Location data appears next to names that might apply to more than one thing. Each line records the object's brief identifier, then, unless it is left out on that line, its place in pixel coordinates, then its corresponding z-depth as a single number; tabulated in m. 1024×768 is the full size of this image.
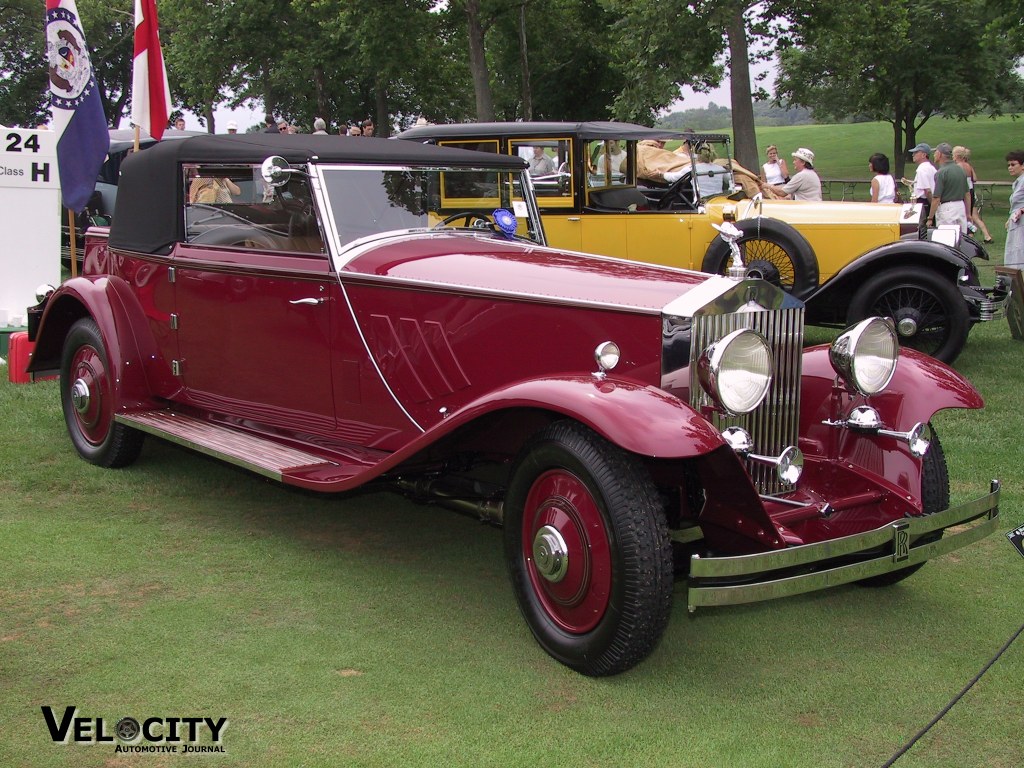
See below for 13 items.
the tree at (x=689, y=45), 18.69
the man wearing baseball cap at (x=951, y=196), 12.28
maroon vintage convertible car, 3.16
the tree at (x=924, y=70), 29.41
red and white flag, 7.31
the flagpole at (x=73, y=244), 6.59
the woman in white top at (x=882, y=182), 12.09
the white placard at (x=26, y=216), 9.00
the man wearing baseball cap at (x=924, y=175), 14.01
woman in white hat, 11.12
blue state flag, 7.68
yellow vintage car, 8.09
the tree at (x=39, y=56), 39.22
